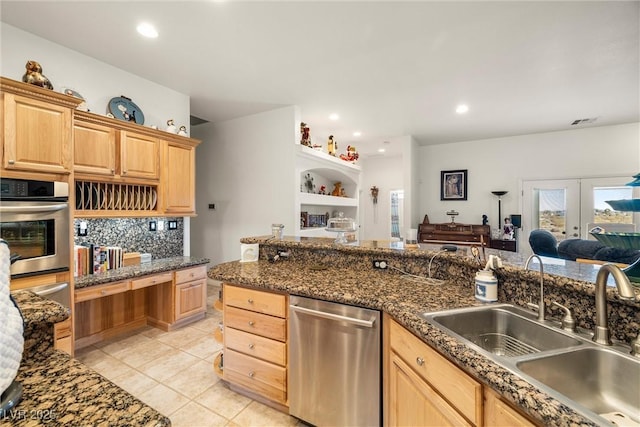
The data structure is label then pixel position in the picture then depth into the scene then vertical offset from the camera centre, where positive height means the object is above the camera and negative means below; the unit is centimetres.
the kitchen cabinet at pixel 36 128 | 198 +64
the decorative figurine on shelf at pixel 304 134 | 436 +121
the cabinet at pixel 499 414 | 79 -60
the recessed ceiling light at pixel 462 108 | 412 +156
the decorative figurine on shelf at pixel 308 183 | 575 +59
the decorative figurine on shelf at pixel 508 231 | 554 -40
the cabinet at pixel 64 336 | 223 -102
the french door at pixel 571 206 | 505 +11
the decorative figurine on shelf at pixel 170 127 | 334 +102
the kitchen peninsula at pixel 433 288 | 82 -46
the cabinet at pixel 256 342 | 181 -89
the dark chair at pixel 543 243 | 369 -44
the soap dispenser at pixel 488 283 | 146 -38
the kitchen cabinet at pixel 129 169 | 261 +45
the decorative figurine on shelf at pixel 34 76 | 217 +106
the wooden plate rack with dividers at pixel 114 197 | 275 +16
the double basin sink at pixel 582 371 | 88 -55
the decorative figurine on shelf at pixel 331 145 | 504 +120
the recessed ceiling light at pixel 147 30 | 235 +157
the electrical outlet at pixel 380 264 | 212 -40
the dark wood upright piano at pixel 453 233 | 558 -44
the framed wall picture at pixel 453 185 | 627 +61
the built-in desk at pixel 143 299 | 271 -100
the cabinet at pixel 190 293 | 319 -97
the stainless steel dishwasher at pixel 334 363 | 151 -88
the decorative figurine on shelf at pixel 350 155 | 565 +116
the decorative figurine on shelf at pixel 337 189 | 636 +51
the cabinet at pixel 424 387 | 96 -70
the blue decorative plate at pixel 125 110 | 297 +112
